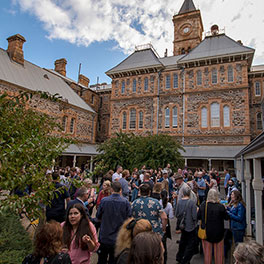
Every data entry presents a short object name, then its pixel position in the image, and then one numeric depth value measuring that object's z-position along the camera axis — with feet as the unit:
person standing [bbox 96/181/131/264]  11.41
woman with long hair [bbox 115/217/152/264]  7.49
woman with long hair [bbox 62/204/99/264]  8.96
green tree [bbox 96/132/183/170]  49.15
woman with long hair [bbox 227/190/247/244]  14.90
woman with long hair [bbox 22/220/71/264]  6.53
